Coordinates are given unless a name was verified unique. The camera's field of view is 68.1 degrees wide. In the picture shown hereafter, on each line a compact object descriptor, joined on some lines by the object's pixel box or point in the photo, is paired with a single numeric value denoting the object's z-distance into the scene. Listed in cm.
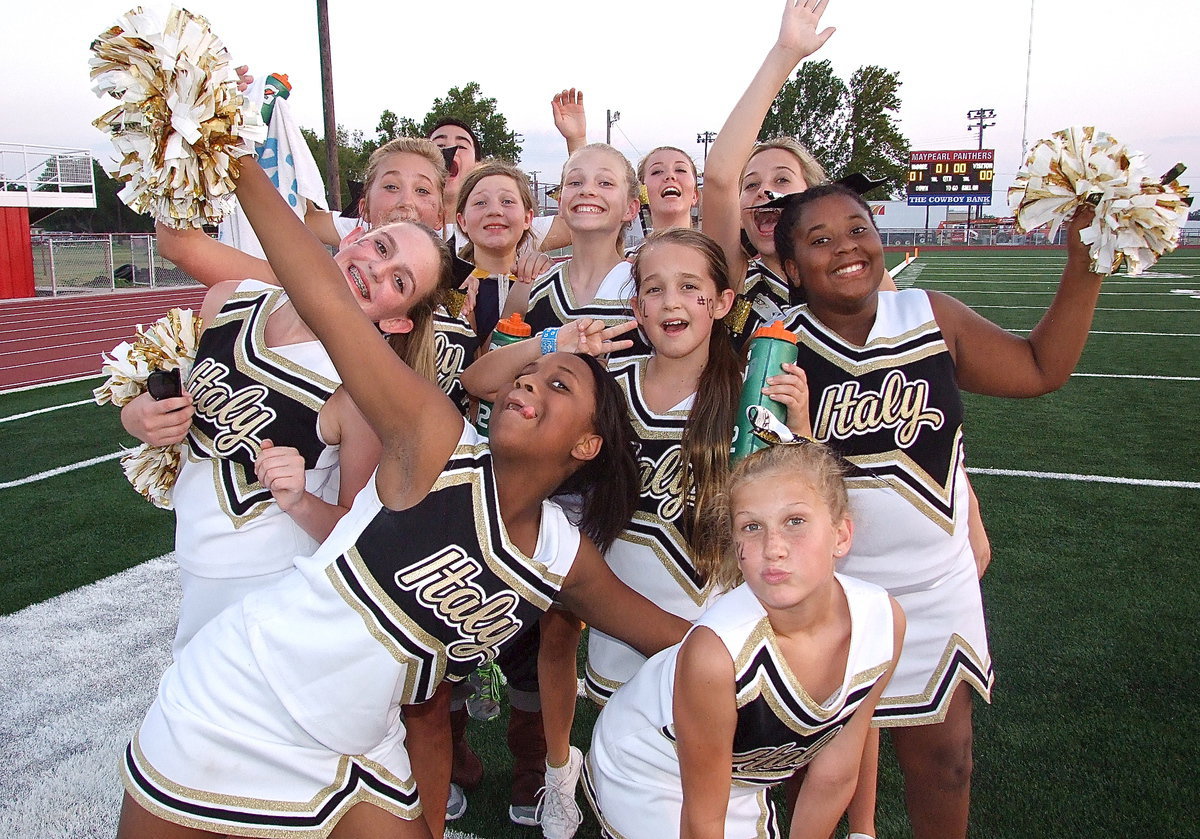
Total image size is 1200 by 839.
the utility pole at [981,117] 6050
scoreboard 4372
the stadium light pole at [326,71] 1416
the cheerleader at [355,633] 155
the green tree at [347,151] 3932
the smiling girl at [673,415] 203
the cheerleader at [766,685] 153
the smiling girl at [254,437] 191
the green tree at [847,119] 5253
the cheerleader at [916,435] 195
